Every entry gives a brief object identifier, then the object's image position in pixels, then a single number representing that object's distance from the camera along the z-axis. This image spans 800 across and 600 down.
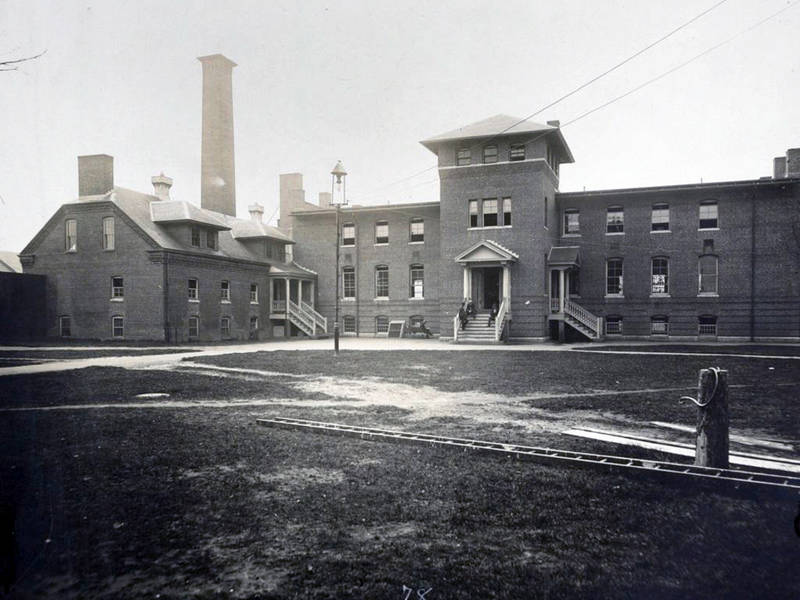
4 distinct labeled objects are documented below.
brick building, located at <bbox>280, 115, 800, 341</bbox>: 30.64
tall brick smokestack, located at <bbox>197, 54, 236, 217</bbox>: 42.53
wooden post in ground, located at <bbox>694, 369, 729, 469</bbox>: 5.85
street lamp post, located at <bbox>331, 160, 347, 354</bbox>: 22.75
